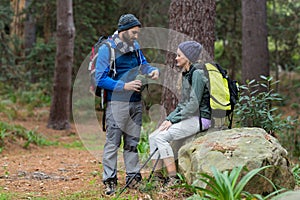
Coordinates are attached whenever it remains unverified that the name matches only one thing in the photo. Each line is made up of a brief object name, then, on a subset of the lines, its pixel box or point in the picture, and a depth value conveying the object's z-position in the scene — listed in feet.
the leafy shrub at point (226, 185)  13.80
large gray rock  16.10
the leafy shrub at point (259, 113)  21.86
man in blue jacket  18.56
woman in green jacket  18.37
